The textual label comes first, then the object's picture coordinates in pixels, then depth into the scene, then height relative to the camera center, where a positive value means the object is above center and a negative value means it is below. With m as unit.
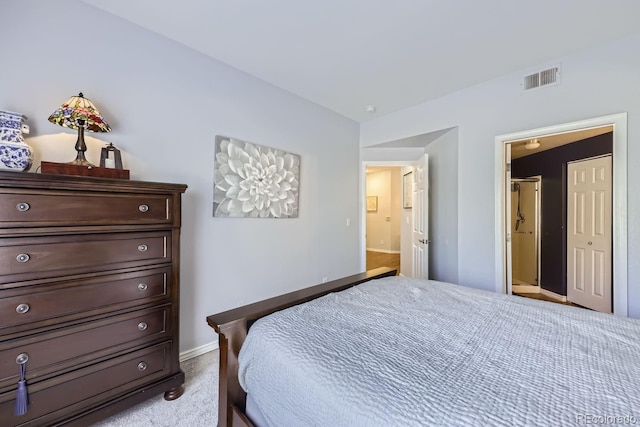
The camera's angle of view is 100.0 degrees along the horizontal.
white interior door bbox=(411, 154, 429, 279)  3.42 -0.06
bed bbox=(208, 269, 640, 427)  0.71 -0.50
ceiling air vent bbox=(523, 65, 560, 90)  2.40 +1.27
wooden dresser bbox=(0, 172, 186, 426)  1.23 -0.43
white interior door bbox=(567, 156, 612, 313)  3.16 -0.22
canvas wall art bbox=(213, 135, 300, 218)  2.46 +0.35
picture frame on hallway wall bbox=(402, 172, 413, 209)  4.28 +0.45
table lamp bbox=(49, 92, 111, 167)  1.52 +0.56
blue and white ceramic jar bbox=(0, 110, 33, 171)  1.32 +0.34
